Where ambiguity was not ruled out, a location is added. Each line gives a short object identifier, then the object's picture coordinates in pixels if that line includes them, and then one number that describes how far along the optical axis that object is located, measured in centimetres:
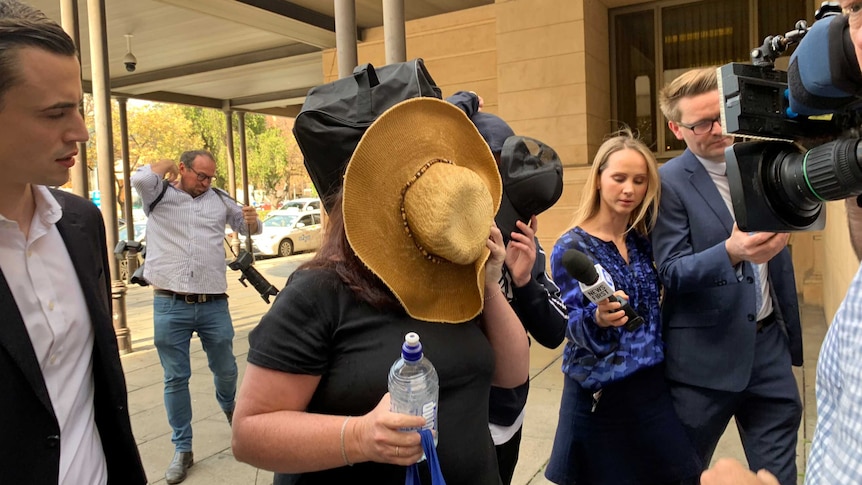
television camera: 126
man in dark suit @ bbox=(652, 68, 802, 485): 247
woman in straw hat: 147
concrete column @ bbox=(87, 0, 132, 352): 751
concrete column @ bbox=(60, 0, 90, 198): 688
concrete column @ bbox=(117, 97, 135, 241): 1691
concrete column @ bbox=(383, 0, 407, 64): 520
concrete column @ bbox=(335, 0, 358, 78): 523
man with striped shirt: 421
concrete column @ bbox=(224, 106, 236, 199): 2020
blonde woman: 254
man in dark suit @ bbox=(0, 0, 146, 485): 154
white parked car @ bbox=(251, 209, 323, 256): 2222
